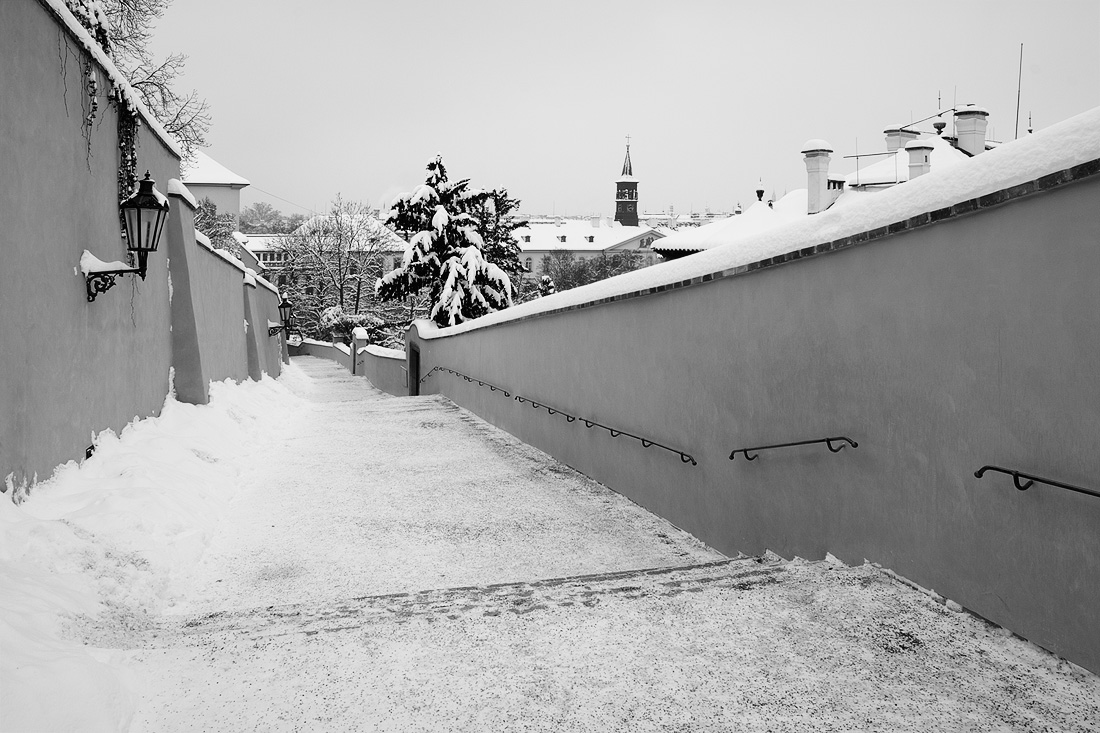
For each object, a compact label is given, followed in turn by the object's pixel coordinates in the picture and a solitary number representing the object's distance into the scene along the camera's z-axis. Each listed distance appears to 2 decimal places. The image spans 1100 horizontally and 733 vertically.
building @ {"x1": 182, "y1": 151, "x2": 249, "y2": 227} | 59.38
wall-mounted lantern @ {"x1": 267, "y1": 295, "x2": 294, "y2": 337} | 25.09
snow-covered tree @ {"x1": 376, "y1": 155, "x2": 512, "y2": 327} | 29.02
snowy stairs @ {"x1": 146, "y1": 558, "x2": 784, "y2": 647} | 3.62
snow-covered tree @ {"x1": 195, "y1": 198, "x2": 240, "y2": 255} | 44.59
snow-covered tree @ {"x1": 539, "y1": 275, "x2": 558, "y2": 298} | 45.09
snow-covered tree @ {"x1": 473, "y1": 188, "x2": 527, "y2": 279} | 34.66
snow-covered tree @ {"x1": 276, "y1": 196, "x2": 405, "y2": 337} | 54.19
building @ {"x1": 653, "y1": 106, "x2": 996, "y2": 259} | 22.83
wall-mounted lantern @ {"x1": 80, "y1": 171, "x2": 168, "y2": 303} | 6.65
